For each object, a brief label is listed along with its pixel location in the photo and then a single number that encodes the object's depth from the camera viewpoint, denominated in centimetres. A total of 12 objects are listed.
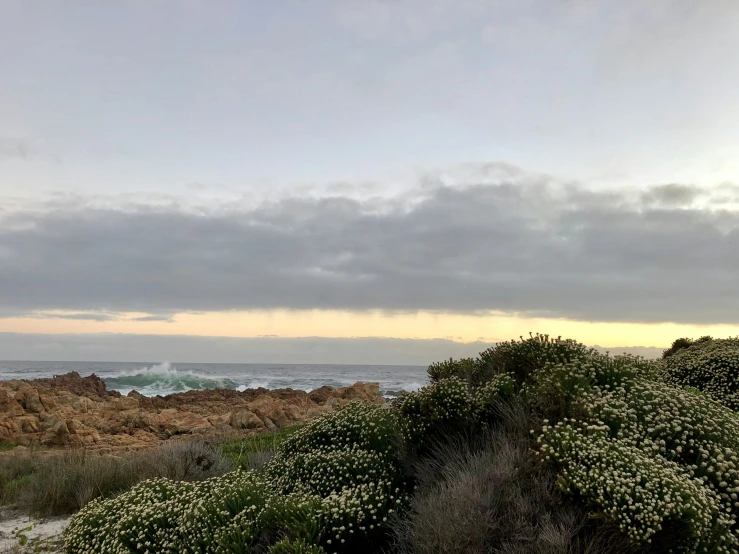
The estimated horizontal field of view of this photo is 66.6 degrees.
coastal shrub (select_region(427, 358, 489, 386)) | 969
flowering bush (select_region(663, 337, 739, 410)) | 1311
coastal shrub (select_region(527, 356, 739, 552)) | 498
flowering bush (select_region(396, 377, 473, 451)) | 766
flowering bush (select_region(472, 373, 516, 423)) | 770
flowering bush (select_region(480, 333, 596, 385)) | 855
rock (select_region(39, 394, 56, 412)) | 2150
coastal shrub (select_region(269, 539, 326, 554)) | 539
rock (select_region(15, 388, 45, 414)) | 2080
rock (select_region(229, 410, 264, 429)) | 1856
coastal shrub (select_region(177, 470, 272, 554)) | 613
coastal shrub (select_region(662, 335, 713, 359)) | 2339
